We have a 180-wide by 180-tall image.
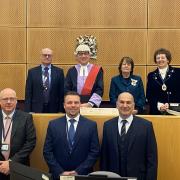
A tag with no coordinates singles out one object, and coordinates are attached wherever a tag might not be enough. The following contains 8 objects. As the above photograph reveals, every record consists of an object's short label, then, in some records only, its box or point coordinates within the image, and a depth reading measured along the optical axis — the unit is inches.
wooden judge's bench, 171.2
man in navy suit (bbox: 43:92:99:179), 160.4
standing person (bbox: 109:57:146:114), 193.9
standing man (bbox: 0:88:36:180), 162.4
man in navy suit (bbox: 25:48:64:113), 210.8
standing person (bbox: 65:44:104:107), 200.7
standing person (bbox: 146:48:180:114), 196.2
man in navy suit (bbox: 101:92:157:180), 155.4
